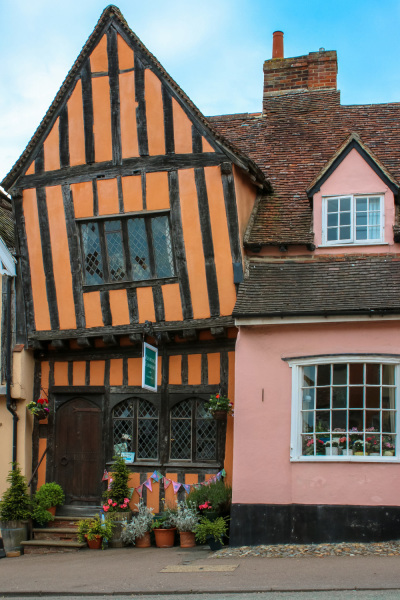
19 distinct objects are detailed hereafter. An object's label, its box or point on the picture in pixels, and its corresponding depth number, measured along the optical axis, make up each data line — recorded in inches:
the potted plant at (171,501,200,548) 482.3
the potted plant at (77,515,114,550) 498.9
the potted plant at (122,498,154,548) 496.7
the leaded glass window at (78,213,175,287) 531.2
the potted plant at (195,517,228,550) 464.4
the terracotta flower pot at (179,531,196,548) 485.7
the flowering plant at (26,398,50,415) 546.3
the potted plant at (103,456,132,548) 507.5
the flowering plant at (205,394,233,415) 500.4
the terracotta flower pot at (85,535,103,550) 502.0
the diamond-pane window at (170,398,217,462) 524.7
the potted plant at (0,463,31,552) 519.8
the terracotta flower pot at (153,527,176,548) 493.4
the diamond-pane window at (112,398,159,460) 539.2
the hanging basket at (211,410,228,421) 506.6
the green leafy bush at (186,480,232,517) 487.5
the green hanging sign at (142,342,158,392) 491.2
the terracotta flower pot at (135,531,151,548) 499.5
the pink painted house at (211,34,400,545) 453.7
